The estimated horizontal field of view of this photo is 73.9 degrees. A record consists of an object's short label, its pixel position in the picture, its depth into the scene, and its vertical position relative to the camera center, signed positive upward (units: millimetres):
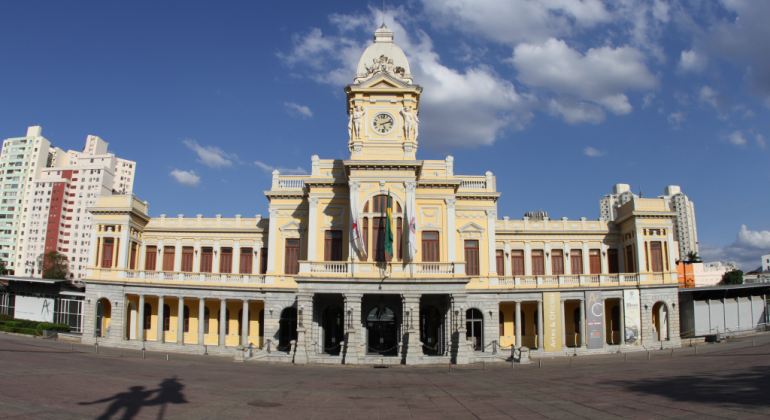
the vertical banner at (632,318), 40844 -2155
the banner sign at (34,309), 49250 -2187
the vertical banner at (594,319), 39406 -2191
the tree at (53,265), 99444 +4154
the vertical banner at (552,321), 38844 -2334
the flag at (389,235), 33656 +3514
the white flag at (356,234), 34219 +3621
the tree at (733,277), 86938 +2514
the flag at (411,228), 34219 +4123
